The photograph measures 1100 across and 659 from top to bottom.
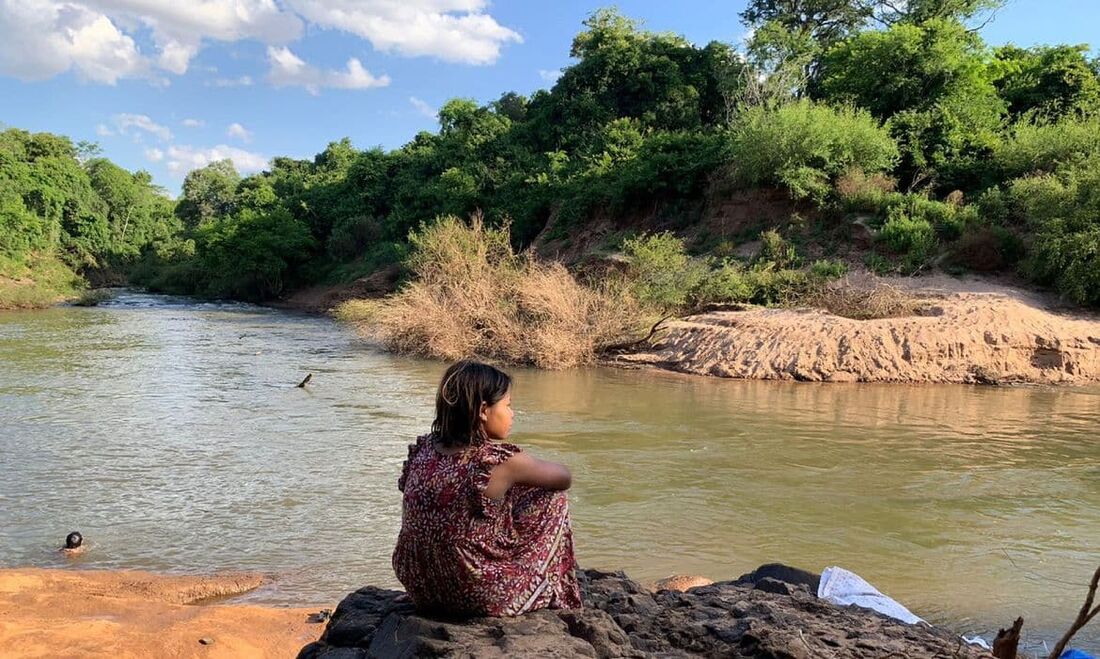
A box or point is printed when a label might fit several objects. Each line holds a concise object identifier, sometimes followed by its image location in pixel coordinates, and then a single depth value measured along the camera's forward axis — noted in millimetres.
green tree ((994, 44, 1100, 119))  28609
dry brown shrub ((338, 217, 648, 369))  20094
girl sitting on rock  3061
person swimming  7126
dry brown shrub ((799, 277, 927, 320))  19891
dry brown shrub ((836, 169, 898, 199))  26219
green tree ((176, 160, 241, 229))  78375
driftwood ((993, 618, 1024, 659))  1891
